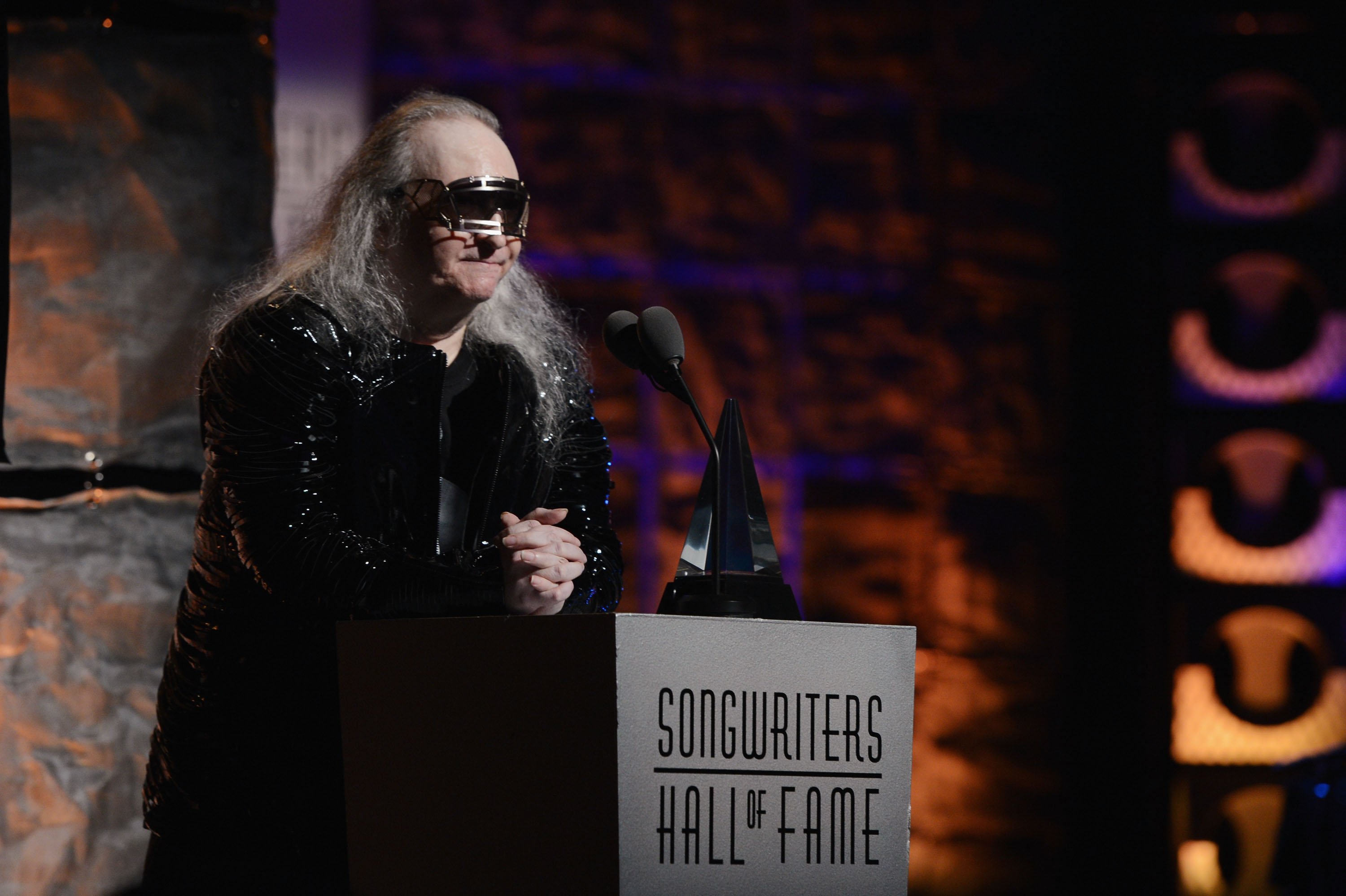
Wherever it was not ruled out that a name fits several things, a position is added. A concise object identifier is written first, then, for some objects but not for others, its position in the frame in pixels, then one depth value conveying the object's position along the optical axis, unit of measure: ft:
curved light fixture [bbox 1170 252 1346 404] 36.70
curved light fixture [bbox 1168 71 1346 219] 36.93
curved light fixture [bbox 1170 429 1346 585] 36.49
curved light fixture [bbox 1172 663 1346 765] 36.02
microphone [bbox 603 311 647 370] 29.10
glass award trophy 28.67
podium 27.95
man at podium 29.13
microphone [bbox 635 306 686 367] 28.88
